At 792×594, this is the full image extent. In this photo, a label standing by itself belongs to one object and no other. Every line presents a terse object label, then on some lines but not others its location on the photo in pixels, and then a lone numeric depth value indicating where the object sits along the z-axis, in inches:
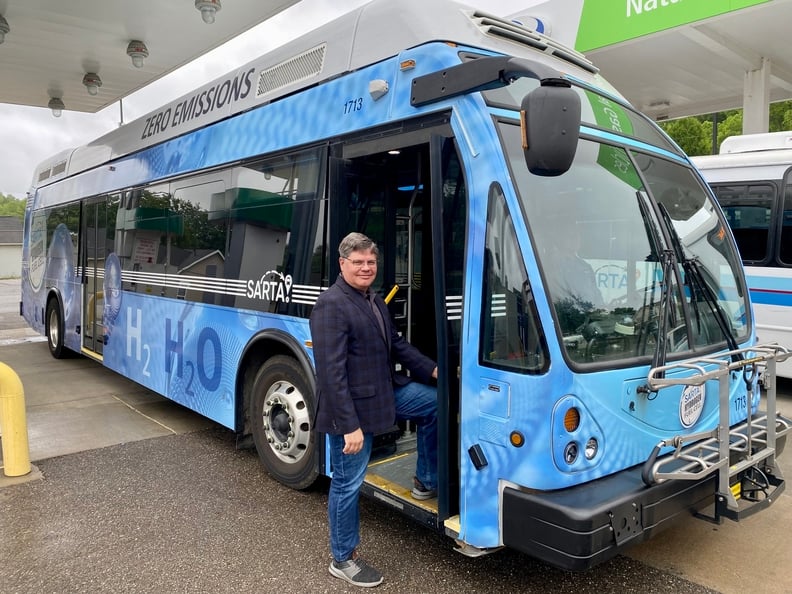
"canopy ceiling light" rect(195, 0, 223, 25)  275.0
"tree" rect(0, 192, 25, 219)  4719.5
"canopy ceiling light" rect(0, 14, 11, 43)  297.7
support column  457.4
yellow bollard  193.8
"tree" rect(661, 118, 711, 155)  1002.7
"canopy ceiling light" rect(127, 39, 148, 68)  335.6
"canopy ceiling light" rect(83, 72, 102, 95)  398.9
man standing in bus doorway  123.5
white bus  307.9
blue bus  112.3
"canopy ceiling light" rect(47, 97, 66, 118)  464.6
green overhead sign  374.3
